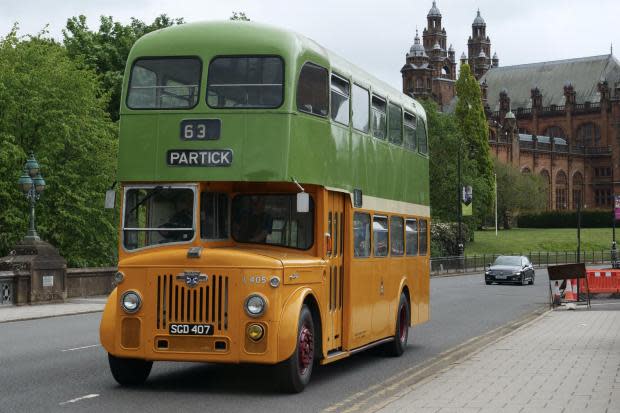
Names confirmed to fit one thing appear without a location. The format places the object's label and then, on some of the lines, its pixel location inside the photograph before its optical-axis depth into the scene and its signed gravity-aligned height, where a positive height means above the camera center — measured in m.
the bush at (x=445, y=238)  84.25 +3.09
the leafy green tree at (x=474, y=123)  111.56 +15.83
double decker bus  12.36 +0.88
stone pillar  33.38 +0.18
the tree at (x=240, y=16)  66.19 +15.54
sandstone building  151.88 +23.63
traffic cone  34.12 -0.39
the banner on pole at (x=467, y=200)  79.06 +5.54
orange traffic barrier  37.69 -0.05
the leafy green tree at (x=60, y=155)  44.91 +5.08
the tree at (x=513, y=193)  119.50 +9.29
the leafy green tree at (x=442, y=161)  91.44 +9.92
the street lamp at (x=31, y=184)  34.56 +2.91
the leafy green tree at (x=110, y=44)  61.40 +13.03
